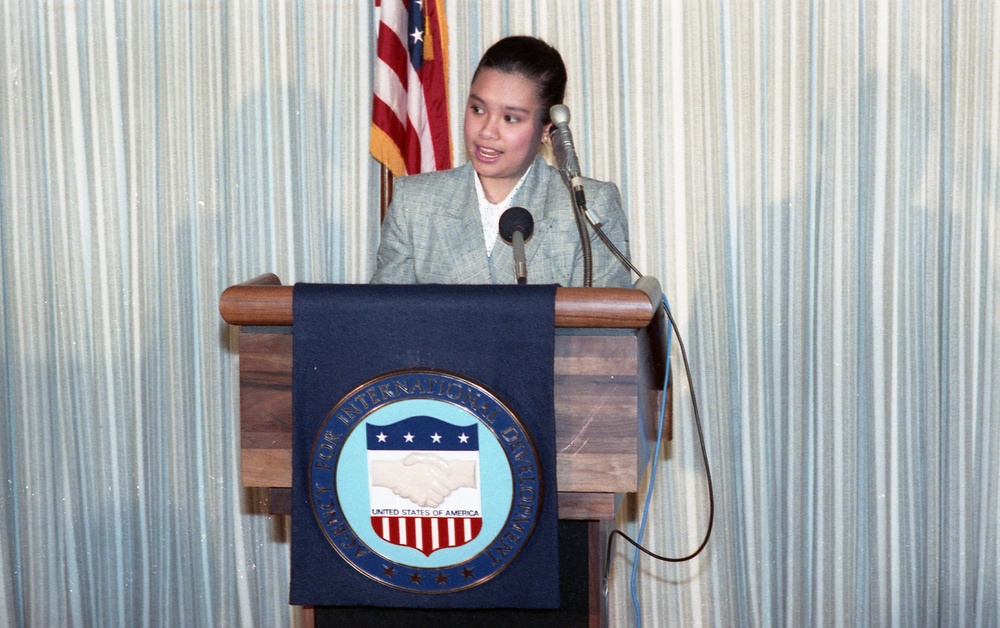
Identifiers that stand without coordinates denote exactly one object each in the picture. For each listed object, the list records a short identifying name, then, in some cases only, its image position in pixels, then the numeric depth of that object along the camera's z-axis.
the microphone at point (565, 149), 4.34
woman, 4.69
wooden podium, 4.11
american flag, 5.90
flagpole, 5.97
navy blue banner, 4.11
